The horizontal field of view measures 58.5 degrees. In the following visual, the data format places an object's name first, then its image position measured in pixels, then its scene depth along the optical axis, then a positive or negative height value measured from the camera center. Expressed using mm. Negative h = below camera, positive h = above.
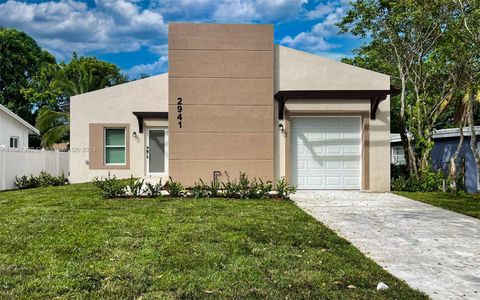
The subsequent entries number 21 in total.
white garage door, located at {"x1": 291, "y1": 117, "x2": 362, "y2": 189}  13047 +141
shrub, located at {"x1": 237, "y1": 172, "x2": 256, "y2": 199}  10750 -853
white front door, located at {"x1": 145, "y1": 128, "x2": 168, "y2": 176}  16578 +243
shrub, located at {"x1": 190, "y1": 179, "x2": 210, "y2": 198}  10844 -882
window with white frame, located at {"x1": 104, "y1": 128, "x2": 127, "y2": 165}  16688 +444
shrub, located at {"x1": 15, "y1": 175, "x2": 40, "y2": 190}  15508 -893
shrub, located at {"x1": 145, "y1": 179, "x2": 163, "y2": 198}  10789 -853
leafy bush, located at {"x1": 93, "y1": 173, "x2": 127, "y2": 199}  10641 -783
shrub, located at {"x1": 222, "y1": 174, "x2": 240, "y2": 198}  10828 -858
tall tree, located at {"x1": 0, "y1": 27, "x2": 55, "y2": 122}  38000 +8234
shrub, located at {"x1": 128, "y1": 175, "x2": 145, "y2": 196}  10828 -778
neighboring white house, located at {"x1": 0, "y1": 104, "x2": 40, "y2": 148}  22375 +1573
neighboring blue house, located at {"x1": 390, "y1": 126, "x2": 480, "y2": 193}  14742 +125
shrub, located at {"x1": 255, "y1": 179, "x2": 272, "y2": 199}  10742 -855
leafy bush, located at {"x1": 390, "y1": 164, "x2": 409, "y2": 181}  14609 -500
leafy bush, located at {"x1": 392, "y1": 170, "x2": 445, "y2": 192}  13234 -829
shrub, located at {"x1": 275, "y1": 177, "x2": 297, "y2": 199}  10836 -839
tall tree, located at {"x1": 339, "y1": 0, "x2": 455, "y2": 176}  13820 +3919
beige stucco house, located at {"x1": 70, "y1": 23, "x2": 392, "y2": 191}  12617 +1315
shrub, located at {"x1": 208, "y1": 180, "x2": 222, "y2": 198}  10969 -870
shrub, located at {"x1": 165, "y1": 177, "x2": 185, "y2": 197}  10961 -831
